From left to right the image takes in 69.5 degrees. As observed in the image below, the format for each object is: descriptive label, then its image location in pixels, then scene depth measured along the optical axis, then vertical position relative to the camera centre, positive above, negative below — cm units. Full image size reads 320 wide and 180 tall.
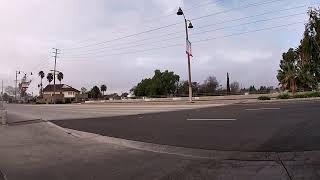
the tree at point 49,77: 8786 +779
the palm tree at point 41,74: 9000 +921
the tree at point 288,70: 3739 +445
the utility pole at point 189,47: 2259 +479
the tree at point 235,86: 7417 +291
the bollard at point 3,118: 1390 -122
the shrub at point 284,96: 1896 -15
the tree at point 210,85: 6665 +309
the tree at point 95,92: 8747 +187
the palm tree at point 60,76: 8693 +804
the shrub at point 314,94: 1888 -2
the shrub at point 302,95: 1920 -10
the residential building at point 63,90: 8982 +283
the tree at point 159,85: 6680 +338
